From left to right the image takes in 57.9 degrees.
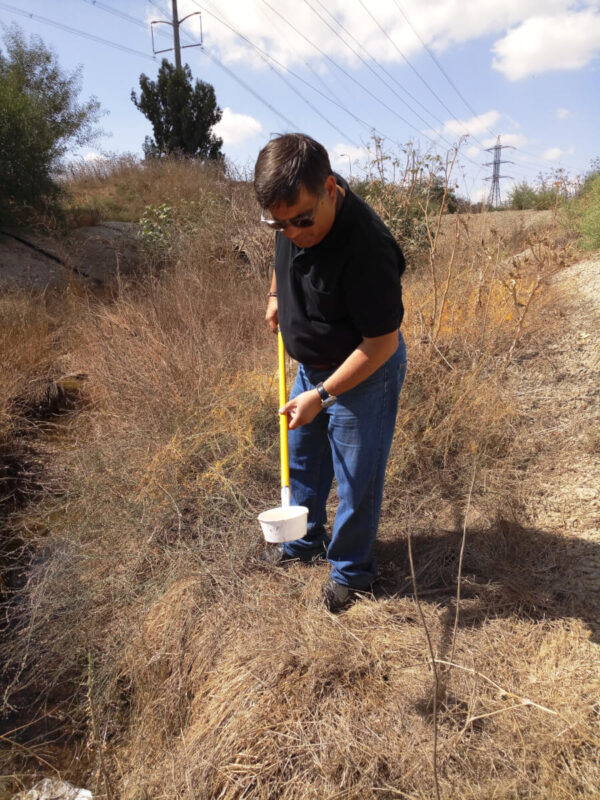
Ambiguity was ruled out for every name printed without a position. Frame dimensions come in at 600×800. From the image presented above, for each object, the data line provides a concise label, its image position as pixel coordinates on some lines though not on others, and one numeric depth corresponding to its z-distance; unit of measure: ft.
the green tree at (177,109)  49.85
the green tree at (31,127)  24.99
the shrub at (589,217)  19.72
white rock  5.99
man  4.76
